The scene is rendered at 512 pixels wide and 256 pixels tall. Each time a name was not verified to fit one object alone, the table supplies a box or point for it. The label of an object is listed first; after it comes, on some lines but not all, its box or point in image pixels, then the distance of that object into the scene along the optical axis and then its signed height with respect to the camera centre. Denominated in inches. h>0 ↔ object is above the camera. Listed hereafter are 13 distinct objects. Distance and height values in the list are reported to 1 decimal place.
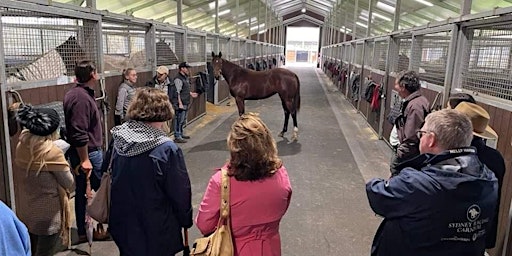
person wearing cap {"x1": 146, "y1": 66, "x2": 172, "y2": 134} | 197.8 -11.6
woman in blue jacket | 67.8 -22.7
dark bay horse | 259.4 -15.7
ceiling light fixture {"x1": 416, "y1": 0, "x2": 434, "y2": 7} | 441.2 +72.3
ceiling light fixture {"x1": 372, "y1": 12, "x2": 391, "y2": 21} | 577.2 +73.5
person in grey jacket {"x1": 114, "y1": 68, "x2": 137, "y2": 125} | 161.5 -16.0
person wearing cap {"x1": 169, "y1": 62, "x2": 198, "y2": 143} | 220.8 -23.4
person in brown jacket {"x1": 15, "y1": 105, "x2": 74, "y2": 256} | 83.5 -27.4
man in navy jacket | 52.3 -18.1
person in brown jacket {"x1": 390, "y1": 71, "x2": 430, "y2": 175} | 107.1 -14.4
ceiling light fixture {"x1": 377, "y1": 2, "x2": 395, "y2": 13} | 511.8 +77.5
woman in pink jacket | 59.1 -20.5
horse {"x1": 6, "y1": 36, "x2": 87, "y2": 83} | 107.6 -3.7
